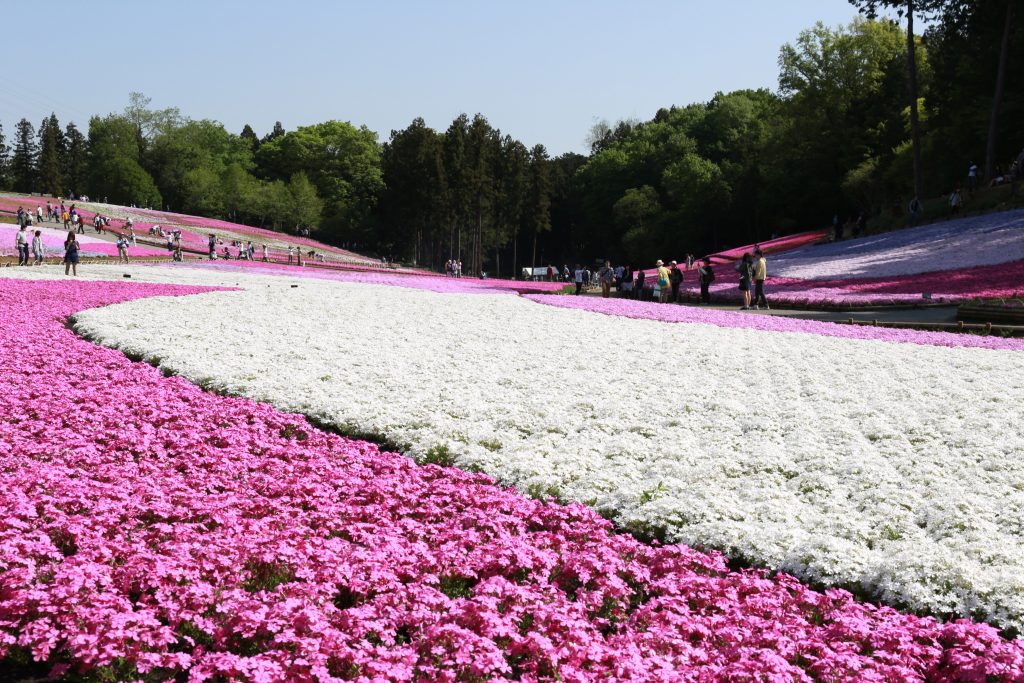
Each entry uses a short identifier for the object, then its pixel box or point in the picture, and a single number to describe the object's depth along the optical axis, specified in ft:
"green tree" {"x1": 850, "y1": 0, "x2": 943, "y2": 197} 181.98
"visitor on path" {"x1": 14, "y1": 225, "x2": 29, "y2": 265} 133.90
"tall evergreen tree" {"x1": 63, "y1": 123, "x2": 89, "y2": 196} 491.72
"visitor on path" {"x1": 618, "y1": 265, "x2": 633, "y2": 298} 135.13
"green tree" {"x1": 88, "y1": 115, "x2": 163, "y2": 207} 423.64
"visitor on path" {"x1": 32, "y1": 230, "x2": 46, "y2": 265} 135.44
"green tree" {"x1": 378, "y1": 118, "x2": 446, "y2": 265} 323.98
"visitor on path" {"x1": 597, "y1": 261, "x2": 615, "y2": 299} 134.92
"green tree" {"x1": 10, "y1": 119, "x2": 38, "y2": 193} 504.43
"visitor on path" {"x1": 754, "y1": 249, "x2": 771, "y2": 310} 104.12
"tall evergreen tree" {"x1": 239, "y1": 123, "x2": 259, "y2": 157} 594.61
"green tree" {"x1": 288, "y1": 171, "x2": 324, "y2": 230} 393.50
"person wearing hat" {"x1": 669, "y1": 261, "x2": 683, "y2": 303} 124.88
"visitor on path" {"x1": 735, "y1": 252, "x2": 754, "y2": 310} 106.52
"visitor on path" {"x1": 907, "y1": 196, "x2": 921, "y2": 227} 174.70
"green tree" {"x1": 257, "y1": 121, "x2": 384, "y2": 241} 425.28
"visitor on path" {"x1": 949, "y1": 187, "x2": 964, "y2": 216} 165.48
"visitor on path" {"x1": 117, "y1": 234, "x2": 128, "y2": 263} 163.22
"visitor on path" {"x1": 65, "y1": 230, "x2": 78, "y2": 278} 116.47
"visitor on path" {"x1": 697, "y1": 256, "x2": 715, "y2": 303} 118.42
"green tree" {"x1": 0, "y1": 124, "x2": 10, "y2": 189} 562.58
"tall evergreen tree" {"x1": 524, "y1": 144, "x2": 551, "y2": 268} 384.88
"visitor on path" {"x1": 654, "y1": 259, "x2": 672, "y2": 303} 118.32
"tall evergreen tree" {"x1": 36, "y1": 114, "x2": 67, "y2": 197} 458.50
